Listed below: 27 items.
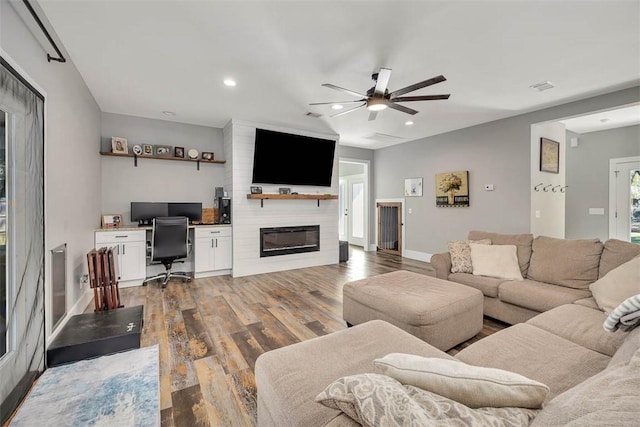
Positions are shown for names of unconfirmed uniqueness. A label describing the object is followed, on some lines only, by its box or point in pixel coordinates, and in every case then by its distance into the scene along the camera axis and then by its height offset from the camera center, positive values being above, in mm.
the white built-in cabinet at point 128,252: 3916 -603
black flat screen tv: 4793 +949
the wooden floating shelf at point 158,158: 4191 +863
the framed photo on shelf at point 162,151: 4590 +997
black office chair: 3982 -458
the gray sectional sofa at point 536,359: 638 -713
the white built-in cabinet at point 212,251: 4484 -667
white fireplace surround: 4672 -79
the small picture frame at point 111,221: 4168 -161
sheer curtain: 1655 -196
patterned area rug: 1592 -1190
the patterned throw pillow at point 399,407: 653 -495
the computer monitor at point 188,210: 4660 +7
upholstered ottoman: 2117 -787
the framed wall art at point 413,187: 6137 +537
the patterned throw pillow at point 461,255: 3188 -526
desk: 3975 -636
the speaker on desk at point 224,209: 4732 +17
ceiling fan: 2596 +1173
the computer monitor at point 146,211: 4402 -10
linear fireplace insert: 4973 -549
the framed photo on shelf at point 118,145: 4238 +1003
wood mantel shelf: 4707 +254
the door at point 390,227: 6699 -416
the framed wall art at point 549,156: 4426 +907
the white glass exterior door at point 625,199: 4828 +214
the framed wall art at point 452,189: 5231 +423
